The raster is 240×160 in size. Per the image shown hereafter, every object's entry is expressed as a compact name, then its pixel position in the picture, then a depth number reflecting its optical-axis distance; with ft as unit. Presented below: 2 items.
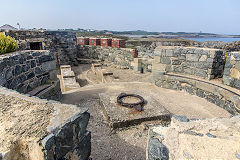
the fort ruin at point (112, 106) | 5.89
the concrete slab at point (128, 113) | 12.32
